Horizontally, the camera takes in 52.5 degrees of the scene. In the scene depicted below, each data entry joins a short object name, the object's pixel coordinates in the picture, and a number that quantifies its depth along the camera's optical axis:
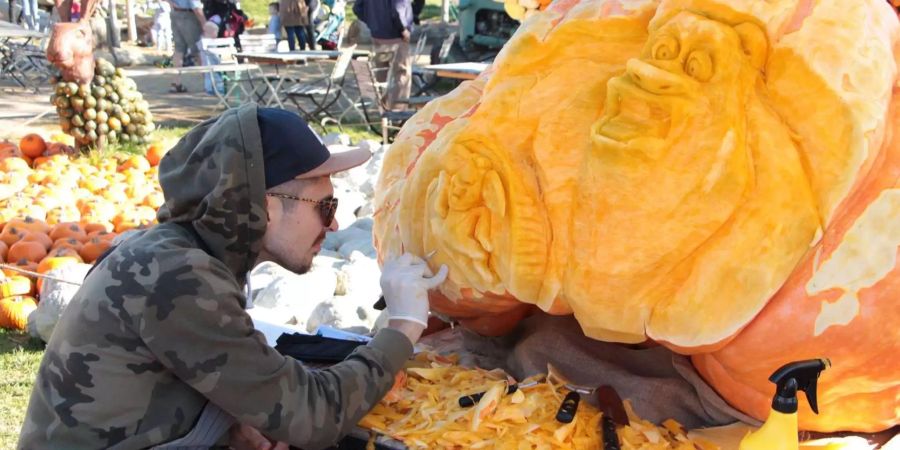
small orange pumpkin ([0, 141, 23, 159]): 7.71
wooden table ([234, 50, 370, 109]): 11.22
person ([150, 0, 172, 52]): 18.66
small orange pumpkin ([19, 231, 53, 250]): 5.58
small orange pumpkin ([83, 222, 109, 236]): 5.94
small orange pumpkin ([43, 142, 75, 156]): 7.97
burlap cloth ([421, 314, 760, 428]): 2.53
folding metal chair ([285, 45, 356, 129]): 11.18
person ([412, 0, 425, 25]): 17.08
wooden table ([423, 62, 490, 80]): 8.96
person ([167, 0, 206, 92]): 13.61
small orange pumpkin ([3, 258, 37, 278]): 5.32
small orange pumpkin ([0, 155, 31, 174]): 7.07
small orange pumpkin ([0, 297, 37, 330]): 5.04
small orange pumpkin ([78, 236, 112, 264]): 5.51
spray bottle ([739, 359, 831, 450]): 1.98
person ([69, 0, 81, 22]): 7.87
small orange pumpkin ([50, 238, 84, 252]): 5.52
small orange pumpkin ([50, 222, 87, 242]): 5.74
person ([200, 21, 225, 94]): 12.77
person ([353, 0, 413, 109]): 10.86
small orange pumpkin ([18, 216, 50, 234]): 5.78
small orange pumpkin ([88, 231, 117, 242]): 5.76
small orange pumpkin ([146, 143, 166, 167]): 7.59
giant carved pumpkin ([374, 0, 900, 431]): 2.12
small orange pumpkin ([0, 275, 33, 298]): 5.17
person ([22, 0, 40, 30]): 17.83
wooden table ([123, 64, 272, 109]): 11.23
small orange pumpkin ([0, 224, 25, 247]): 5.68
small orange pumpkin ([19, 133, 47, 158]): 7.79
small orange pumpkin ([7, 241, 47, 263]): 5.44
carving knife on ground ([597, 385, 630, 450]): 2.34
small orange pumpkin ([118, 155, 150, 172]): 7.24
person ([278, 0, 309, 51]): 14.94
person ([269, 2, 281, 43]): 16.64
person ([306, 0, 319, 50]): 15.44
